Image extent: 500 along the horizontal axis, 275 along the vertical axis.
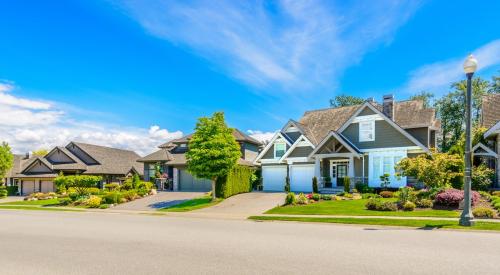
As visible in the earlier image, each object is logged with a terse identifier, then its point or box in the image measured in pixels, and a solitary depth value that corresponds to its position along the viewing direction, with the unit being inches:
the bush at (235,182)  1125.7
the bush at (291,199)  895.7
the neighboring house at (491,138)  983.0
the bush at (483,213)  594.1
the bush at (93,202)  1153.4
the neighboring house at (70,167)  1803.6
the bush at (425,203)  728.3
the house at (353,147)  1146.0
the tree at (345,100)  2549.7
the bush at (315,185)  1167.0
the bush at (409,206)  713.6
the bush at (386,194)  981.8
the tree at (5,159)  1802.2
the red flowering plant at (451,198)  704.4
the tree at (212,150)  1074.7
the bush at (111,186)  1588.3
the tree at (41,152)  3670.0
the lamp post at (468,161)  516.7
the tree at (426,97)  2134.2
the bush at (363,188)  1113.4
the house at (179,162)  1508.4
